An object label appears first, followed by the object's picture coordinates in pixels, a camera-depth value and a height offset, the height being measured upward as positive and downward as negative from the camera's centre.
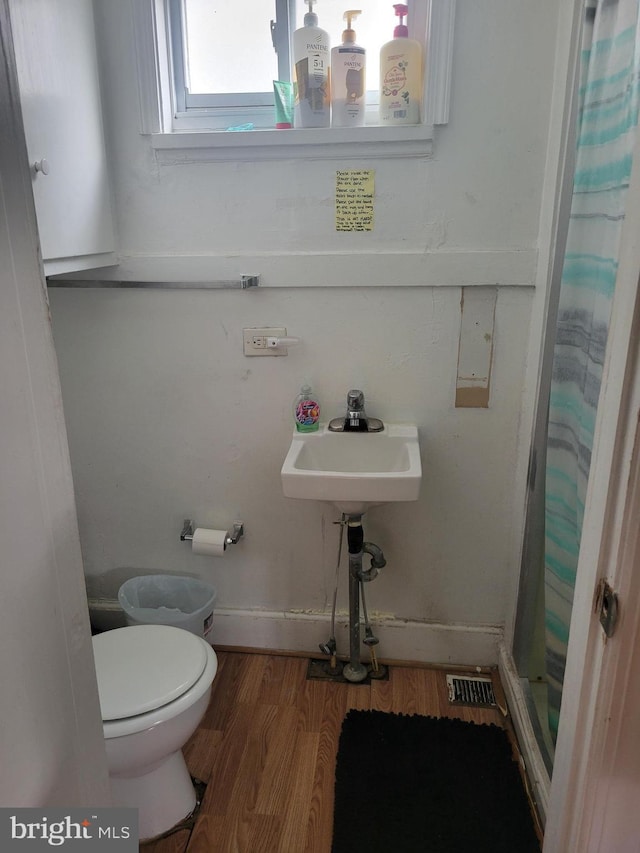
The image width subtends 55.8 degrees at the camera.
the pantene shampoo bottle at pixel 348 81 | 1.64 +0.40
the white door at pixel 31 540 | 0.63 -0.33
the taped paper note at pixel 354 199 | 1.71 +0.09
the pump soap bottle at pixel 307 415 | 1.84 -0.53
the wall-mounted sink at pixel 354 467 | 1.59 -0.63
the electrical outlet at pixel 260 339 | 1.84 -0.31
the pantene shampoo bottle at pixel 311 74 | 1.63 +0.41
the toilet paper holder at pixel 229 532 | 2.00 -0.95
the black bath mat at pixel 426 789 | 1.47 -1.40
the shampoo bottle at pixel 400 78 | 1.61 +0.40
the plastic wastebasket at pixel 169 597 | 1.96 -1.17
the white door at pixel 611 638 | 0.63 -0.45
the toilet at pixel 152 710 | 1.34 -1.03
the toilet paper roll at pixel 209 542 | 1.96 -0.96
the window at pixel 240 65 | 1.64 +0.47
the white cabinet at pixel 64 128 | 1.35 +0.25
